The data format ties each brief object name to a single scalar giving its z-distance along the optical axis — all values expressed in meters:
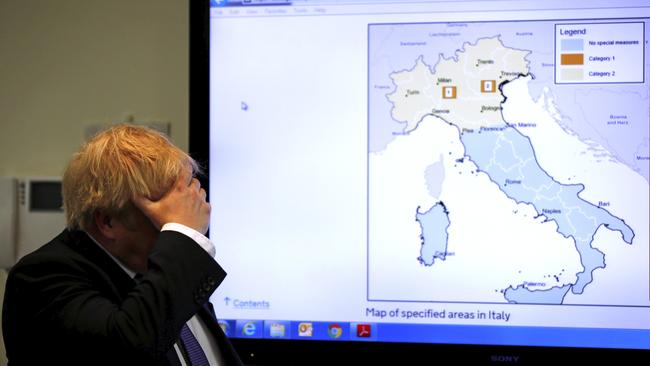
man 3.05
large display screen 3.54
